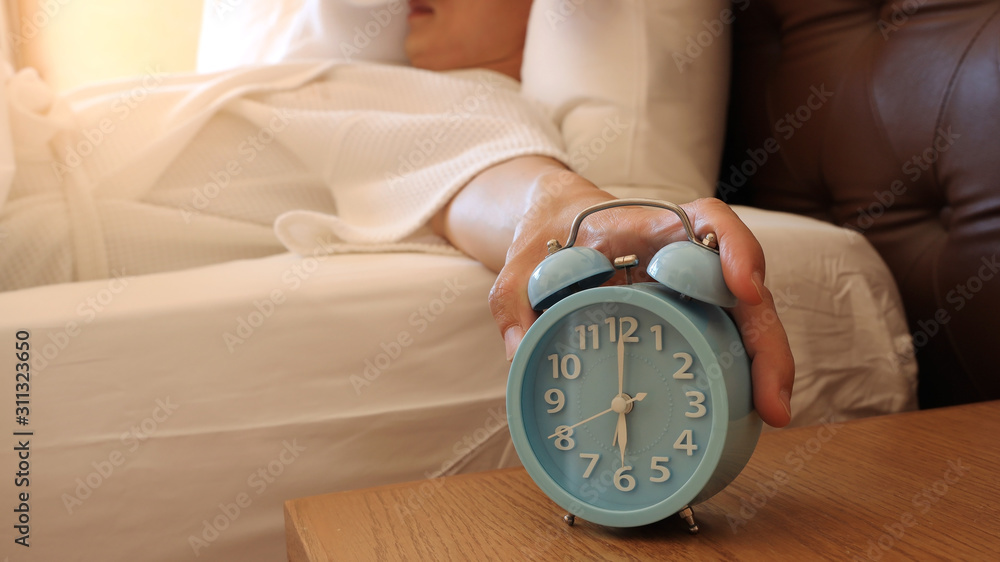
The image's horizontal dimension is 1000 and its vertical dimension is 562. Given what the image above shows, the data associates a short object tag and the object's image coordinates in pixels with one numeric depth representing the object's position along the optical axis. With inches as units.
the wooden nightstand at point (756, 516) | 17.6
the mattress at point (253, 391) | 27.2
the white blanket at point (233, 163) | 36.0
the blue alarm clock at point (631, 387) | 18.1
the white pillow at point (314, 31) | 47.5
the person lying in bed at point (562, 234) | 18.6
